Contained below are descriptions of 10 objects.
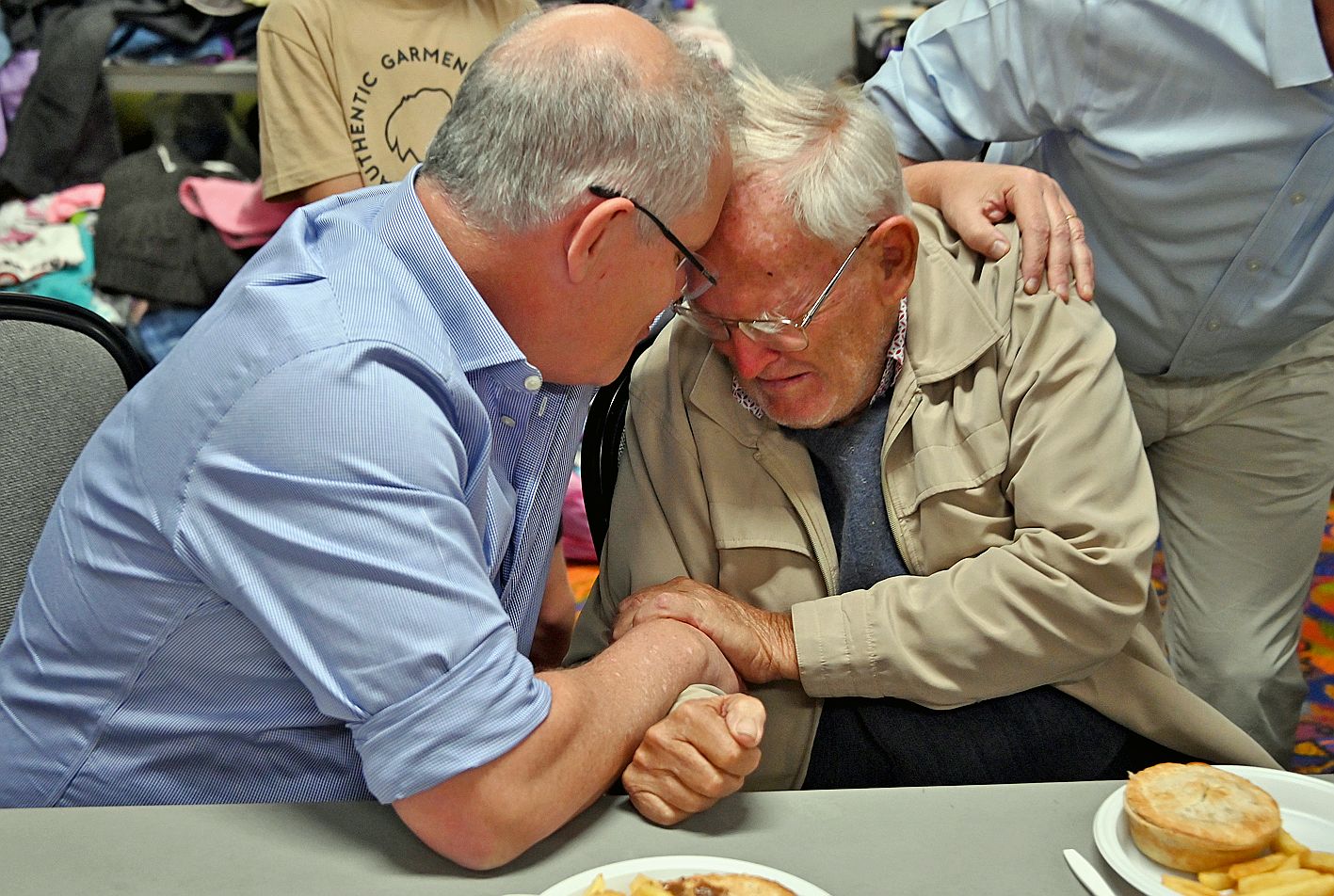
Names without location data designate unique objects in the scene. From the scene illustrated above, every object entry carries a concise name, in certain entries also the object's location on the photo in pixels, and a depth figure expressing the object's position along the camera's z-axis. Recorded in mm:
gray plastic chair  1592
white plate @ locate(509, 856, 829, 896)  1068
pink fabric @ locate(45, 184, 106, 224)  3465
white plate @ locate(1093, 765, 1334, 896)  1089
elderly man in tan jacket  1525
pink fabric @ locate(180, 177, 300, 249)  3363
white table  1097
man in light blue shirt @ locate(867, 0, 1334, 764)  1779
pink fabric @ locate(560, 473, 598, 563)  3355
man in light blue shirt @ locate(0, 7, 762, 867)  1107
